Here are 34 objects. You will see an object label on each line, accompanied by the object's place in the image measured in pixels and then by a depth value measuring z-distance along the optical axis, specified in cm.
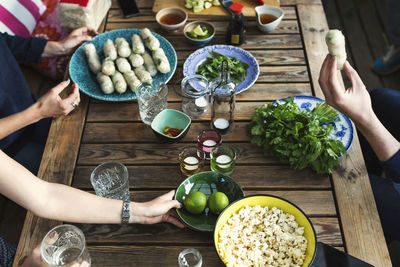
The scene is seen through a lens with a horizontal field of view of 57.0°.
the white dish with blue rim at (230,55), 181
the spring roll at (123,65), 182
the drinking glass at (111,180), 141
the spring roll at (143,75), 179
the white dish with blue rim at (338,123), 154
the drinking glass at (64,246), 115
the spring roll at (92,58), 186
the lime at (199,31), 200
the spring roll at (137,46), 189
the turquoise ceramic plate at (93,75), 177
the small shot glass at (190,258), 121
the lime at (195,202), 131
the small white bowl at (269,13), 201
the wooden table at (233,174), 130
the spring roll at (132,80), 175
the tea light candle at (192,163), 145
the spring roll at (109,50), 186
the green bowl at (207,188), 134
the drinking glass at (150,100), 166
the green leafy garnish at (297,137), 142
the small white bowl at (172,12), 205
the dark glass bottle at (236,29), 190
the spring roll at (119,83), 175
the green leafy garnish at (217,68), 182
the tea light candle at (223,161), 142
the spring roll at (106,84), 175
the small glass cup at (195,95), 173
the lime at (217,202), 131
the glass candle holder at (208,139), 155
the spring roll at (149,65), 184
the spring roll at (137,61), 185
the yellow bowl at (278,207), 117
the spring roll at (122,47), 188
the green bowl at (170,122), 159
